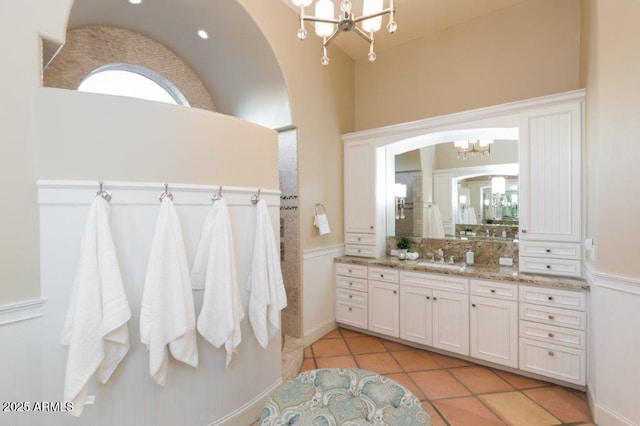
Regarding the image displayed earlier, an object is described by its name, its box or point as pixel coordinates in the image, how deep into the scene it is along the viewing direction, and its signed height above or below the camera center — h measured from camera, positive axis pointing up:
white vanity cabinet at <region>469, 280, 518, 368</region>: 2.62 -1.10
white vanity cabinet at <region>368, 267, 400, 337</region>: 3.31 -1.12
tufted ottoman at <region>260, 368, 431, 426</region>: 1.38 -1.00
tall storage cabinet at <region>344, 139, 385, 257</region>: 3.72 +0.08
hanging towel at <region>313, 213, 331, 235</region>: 3.42 -0.18
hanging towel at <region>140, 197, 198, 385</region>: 1.48 -0.49
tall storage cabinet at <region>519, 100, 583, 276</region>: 2.50 +0.16
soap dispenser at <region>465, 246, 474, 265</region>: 3.28 -0.58
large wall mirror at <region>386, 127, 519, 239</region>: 3.31 +0.28
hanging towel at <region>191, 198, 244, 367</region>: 1.72 -0.45
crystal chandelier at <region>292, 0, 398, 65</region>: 1.83 +1.28
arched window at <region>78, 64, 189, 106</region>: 2.72 +1.34
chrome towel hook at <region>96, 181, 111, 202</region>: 1.48 +0.08
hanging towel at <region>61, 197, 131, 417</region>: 1.31 -0.49
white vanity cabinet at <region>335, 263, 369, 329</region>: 3.55 -1.12
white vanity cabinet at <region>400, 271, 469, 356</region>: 2.89 -1.11
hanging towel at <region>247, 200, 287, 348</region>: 1.99 -0.54
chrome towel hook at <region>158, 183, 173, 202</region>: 1.66 +0.09
